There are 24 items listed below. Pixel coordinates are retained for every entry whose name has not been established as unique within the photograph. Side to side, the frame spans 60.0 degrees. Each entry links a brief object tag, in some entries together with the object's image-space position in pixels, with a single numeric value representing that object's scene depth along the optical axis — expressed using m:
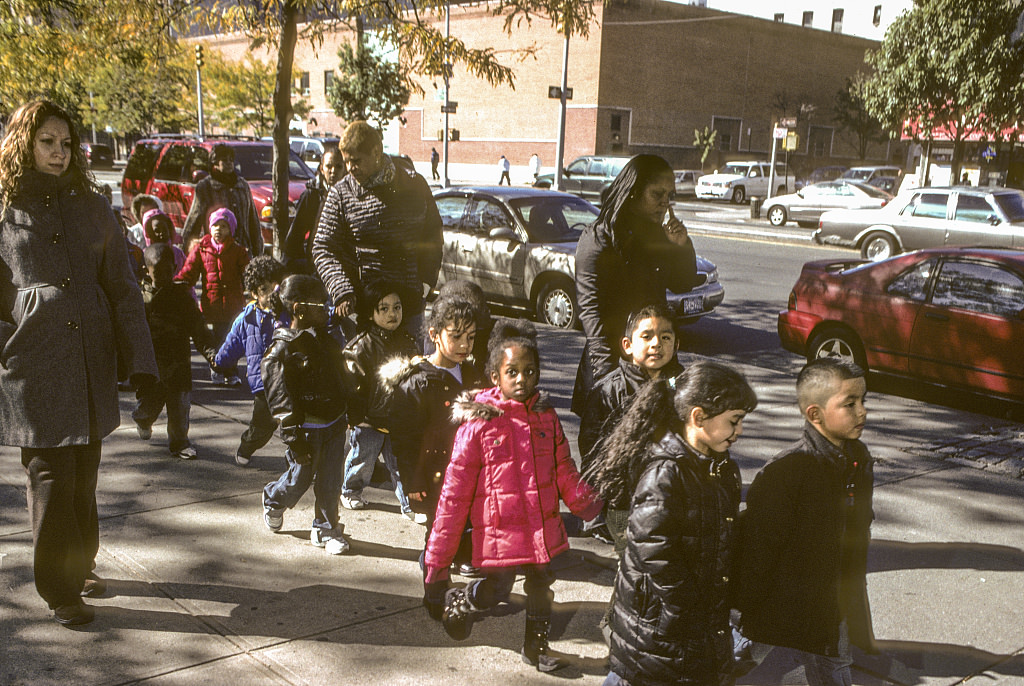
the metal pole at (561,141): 31.57
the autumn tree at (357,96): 36.28
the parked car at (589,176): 31.82
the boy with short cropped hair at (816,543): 2.82
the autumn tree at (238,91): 41.32
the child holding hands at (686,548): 2.58
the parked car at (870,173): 34.50
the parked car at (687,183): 41.07
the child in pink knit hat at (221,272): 7.29
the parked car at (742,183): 38.09
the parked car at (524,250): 10.52
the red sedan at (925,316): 7.25
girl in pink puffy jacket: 3.29
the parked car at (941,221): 16.53
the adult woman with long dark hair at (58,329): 3.41
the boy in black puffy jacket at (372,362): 4.49
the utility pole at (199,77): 30.94
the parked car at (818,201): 24.45
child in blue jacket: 5.45
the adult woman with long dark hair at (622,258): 4.27
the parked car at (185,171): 14.20
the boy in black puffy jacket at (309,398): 4.31
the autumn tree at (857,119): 51.06
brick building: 45.94
